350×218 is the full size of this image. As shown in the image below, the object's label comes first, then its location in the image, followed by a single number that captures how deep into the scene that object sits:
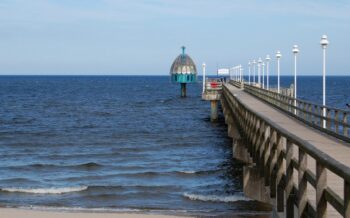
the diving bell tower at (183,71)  107.06
